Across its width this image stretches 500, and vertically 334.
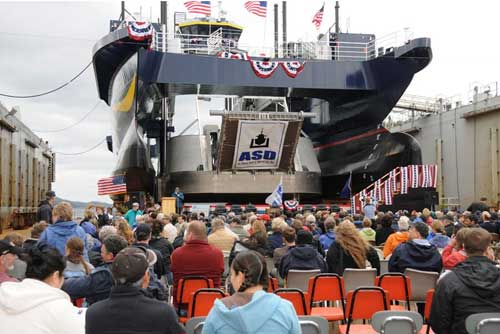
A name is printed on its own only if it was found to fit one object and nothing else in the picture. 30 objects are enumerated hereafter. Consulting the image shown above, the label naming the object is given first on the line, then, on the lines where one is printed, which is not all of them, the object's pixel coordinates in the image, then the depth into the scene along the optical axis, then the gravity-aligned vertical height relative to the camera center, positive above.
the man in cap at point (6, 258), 4.66 -0.49
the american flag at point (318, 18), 29.94 +9.04
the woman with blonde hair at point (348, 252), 7.02 -0.67
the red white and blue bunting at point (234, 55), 27.58 +6.72
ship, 26.28 +4.42
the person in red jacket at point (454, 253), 5.98 -0.63
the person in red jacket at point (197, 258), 6.58 -0.69
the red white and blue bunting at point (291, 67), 27.39 +5.97
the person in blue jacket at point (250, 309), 2.99 -0.58
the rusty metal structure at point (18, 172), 18.70 +0.96
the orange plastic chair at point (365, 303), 5.34 -0.97
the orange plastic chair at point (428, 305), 5.21 -0.98
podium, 20.79 -0.30
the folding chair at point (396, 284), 6.14 -0.92
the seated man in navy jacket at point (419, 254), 6.75 -0.67
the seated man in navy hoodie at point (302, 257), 6.85 -0.71
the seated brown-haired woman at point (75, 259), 5.14 -0.54
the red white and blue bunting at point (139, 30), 24.59 +6.93
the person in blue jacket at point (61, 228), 6.92 -0.37
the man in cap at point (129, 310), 3.15 -0.61
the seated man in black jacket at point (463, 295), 4.05 -0.68
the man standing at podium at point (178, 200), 23.75 -0.14
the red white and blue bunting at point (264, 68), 27.09 +5.87
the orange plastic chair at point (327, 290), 6.05 -0.96
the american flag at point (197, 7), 29.05 +9.30
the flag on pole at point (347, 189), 29.25 +0.32
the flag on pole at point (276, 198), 19.75 -0.06
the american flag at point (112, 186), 26.61 +0.50
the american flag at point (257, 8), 29.59 +9.42
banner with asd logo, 25.38 +2.31
